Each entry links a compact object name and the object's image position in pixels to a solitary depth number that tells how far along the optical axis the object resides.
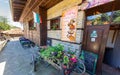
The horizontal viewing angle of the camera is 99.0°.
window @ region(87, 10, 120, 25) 1.33
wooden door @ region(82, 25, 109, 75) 1.42
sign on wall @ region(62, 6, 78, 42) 1.89
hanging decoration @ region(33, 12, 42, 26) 2.90
